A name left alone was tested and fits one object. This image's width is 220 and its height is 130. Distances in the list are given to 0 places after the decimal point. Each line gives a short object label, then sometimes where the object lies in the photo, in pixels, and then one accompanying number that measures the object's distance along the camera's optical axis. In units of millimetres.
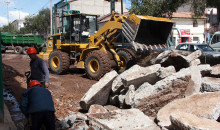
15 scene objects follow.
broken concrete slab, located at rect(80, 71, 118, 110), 5711
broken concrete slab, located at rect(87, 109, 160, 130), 4199
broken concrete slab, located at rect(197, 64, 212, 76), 6160
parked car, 9703
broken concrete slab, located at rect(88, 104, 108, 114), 5184
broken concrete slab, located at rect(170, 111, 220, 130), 3438
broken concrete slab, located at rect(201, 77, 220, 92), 5391
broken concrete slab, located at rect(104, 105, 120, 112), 5807
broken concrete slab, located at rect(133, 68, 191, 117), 5082
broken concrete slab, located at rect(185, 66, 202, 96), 5367
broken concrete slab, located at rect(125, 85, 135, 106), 5238
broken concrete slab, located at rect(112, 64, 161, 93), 5750
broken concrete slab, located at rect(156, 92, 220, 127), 4254
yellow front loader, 8672
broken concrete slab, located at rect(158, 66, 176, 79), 5617
